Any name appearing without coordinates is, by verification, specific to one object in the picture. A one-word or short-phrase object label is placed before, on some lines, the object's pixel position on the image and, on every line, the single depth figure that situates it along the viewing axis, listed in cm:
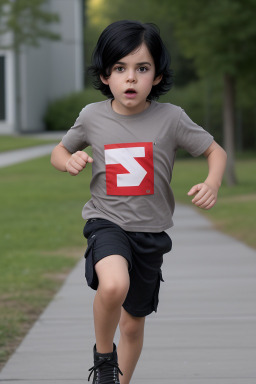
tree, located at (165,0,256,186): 1881
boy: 385
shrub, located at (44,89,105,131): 5016
